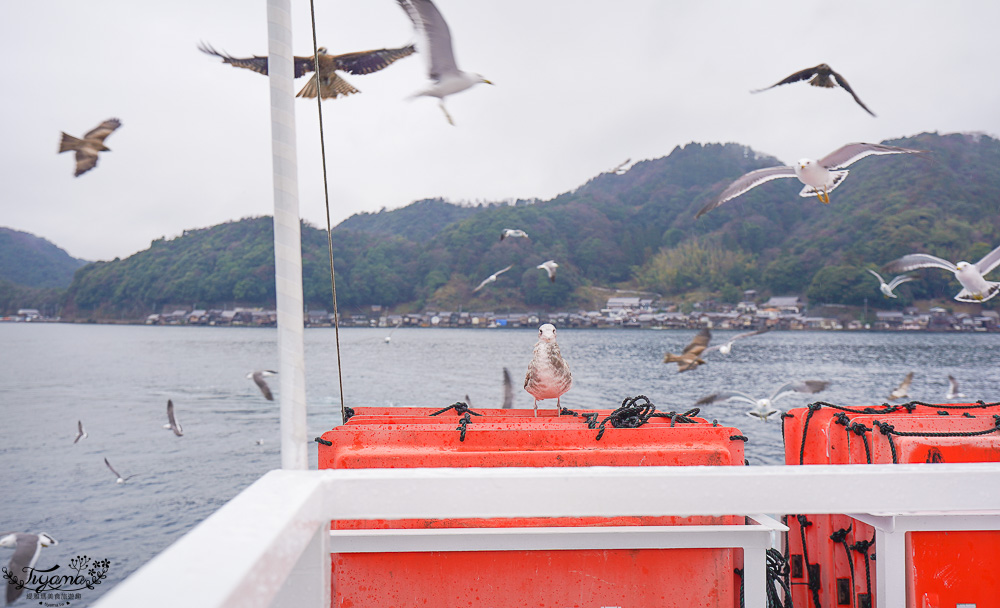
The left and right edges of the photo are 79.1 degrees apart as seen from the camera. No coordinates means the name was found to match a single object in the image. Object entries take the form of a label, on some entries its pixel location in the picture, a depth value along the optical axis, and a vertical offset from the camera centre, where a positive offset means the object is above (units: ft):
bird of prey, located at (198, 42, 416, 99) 15.96 +6.60
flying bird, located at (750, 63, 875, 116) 23.73 +8.69
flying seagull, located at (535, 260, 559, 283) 49.19 +2.85
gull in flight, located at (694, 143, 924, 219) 23.32 +4.88
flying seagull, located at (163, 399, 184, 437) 42.72 -7.76
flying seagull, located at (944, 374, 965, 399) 53.88 -8.99
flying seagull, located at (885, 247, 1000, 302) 30.12 +1.12
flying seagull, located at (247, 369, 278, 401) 36.71 -5.00
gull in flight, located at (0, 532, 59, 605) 24.37 -9.69
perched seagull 10.27 -1.21
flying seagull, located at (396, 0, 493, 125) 9.08 +5.37
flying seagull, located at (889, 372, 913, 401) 51.75 -8.89
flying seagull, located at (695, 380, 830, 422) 35.14 -6.30
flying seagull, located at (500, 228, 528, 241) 49.08 +5.83
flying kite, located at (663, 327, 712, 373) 41.45 -3.92
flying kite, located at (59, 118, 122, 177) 22.90 +6.69
